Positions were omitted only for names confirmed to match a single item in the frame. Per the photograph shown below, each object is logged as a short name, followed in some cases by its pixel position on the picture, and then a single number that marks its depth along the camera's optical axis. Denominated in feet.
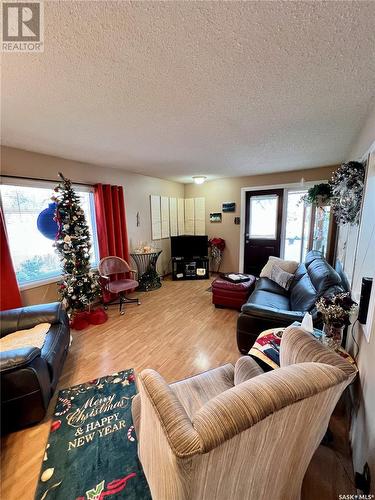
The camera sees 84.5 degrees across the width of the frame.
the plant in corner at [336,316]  4.74
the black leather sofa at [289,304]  6.50
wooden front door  15.11
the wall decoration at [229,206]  16.47
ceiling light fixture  14.31
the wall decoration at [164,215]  16.47
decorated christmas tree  9.10
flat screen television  16.57
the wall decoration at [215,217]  17.30
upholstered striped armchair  1.87
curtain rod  8.31
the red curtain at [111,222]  11.68
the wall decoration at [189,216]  18.61
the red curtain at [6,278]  7.94
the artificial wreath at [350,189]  6.01
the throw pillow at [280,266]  11.35
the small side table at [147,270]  14.20
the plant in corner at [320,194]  10.39
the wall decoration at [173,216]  17.46
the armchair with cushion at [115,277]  10.99
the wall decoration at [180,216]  18.47
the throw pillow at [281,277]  10.52
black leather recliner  4.68
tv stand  16.62
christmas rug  3.89
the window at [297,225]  14.73
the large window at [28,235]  8.66
